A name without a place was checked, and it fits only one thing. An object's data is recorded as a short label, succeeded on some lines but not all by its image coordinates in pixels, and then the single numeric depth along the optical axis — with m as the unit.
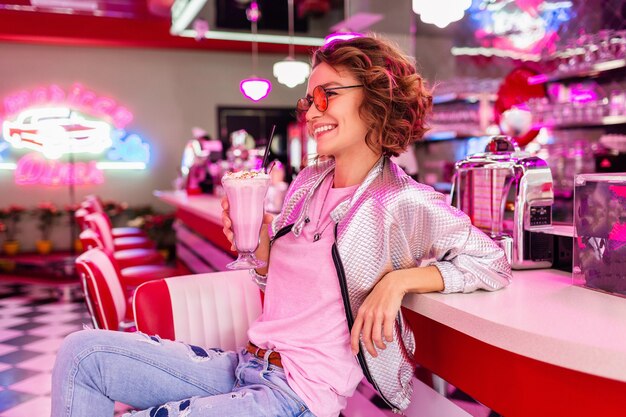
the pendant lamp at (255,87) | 5.90
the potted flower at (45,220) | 8.58
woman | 1.34
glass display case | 1.38
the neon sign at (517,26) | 6.29
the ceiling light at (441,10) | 3.74
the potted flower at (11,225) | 8.40
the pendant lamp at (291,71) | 6.30
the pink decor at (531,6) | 5.75
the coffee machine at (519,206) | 1.72
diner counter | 1.03
